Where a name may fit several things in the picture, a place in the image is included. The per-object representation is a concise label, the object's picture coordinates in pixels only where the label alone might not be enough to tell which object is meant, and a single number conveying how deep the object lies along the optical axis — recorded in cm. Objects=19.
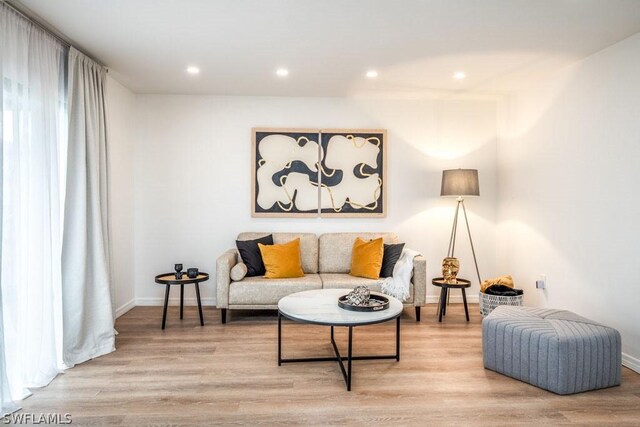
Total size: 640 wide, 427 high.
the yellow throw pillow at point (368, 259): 429
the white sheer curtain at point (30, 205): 254
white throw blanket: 410
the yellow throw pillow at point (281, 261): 424
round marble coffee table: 269
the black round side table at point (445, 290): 427
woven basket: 408
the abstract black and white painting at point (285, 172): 488
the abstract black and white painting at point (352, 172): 494
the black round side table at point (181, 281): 398
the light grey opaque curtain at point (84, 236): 318
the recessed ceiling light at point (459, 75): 405
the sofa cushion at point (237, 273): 411
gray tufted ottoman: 262
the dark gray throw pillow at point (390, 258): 436
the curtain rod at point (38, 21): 265
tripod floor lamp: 447
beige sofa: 407
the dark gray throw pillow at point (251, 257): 434
